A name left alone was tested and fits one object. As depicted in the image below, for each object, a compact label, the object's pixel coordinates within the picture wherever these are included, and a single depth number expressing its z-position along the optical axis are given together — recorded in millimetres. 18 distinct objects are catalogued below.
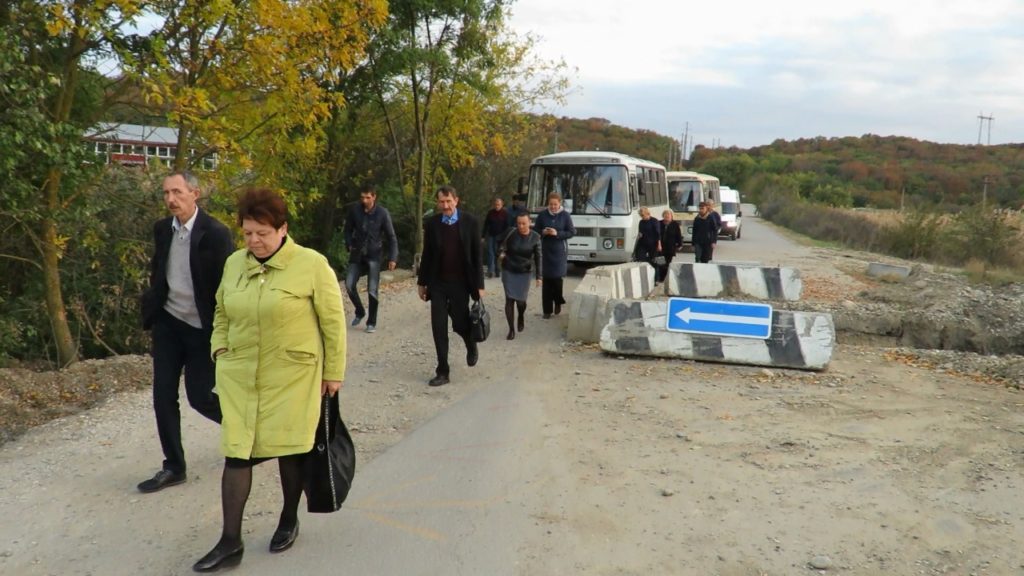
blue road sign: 8930
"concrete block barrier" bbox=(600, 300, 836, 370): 8773
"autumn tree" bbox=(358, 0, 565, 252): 18734
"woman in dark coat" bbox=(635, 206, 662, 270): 15109
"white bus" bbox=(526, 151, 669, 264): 17750
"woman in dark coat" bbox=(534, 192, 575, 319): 11766
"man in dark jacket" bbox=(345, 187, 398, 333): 10461
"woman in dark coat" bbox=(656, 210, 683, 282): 16203
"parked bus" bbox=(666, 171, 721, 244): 29188
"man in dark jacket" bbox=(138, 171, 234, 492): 4746
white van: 36688
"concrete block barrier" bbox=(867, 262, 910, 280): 20281
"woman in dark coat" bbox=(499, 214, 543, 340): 10859
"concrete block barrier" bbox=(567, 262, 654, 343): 10367
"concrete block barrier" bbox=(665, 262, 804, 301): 13930
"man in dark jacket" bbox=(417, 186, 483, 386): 7938
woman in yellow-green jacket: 3846
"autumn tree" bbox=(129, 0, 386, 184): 10086
